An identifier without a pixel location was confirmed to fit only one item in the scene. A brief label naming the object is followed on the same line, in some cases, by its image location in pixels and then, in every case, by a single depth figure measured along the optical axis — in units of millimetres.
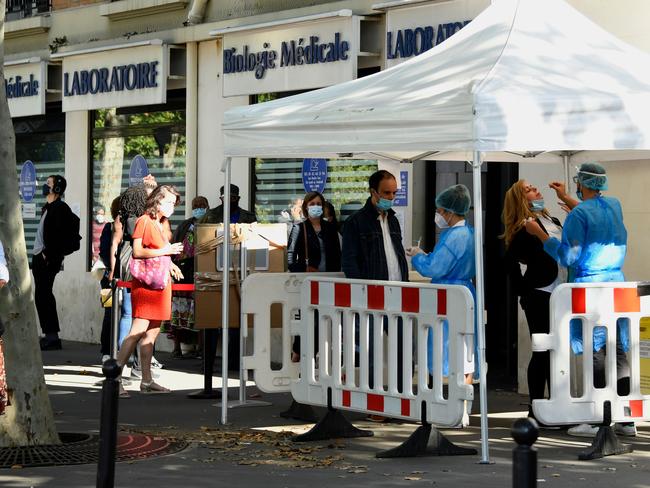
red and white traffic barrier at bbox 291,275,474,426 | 9297
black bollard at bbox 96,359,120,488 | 7449
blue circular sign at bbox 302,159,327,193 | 16578
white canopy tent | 9117
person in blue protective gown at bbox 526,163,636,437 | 10273
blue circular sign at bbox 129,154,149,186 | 19266
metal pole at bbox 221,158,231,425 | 11070
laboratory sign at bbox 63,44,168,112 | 18422
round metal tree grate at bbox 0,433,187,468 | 9523
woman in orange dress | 12844
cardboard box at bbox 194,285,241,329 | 12742
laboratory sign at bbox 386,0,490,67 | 14250
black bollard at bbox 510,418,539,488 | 5117
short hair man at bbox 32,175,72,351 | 17906
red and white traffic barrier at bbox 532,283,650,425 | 9438
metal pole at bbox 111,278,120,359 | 14117
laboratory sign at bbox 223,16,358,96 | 15562
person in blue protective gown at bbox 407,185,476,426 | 10453
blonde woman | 10914
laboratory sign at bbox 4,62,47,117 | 20750
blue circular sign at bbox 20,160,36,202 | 21688
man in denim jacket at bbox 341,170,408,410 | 10969
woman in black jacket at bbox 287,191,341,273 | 13906
